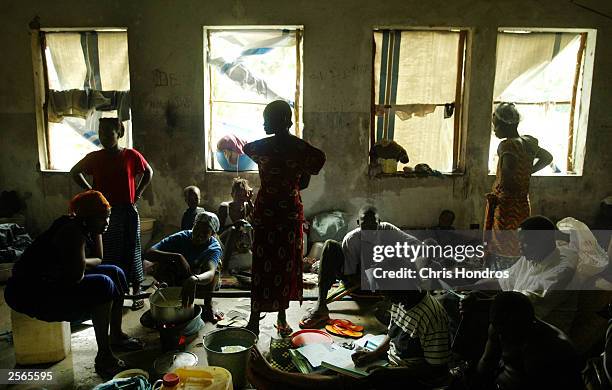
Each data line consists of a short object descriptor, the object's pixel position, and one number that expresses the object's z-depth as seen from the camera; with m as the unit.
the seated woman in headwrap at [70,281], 2.80
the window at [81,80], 5.86
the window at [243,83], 5.84
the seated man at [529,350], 2.08
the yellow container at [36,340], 3.14
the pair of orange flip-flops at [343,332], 3.67
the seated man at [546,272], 2.77
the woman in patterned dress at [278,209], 3.22
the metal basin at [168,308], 3.31
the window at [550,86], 5.95
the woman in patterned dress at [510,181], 3.79
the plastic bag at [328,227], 5.73
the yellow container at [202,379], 2.44
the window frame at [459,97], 5.80
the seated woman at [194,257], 3.70
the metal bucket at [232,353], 2.81
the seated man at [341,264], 3.88
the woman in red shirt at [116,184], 3.93
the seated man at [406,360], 2.44
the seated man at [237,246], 4.88
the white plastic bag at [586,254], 2.94
